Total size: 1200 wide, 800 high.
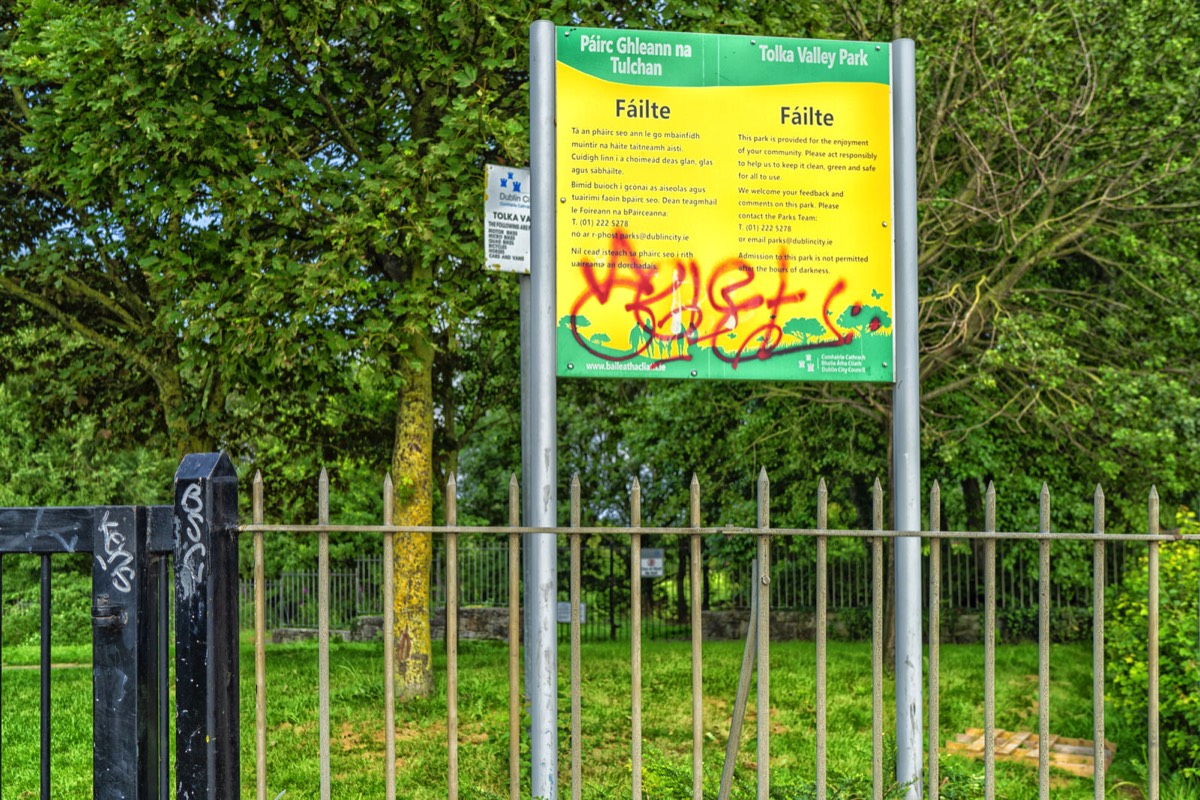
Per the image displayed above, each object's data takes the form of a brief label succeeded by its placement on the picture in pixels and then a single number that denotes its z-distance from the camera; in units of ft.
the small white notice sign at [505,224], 17.42
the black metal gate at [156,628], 10.66
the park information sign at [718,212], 16.93
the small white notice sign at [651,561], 64.49
